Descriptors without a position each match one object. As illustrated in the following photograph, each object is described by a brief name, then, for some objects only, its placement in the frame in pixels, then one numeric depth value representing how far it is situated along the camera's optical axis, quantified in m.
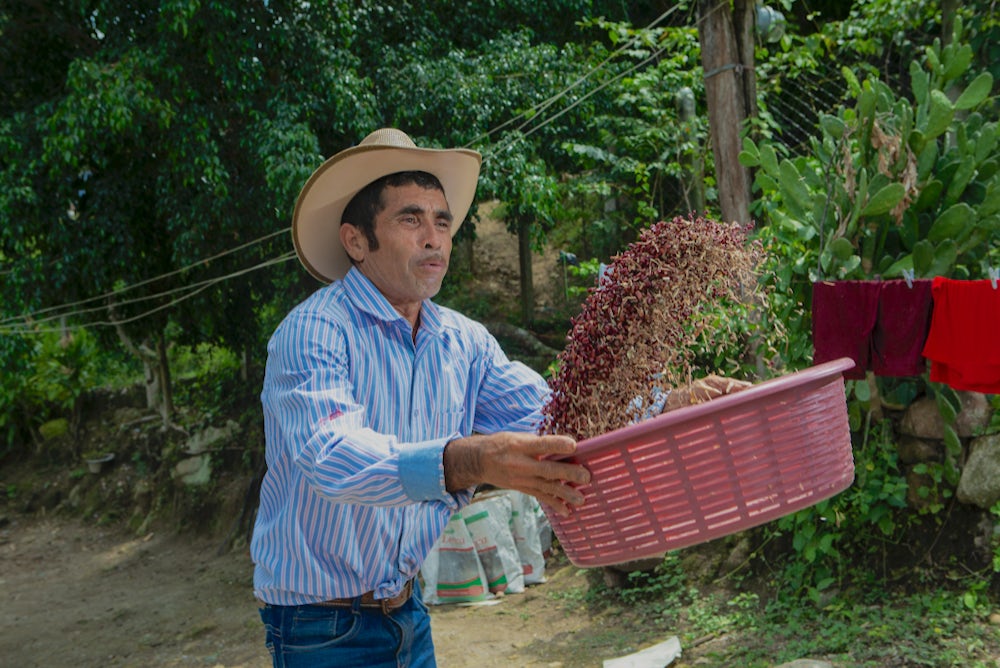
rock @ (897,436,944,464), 4.69
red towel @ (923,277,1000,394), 3.63
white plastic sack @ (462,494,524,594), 6.50
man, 1.81
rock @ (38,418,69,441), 11.56
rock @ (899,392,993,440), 4.61
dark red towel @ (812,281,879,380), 3.86
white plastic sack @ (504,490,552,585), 6.70
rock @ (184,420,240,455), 10.01
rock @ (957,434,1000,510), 4.43
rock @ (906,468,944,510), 4.63
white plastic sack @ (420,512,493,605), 6.46
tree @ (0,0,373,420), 7.02
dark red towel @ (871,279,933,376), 3.79
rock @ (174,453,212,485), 9.69
